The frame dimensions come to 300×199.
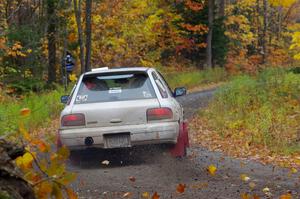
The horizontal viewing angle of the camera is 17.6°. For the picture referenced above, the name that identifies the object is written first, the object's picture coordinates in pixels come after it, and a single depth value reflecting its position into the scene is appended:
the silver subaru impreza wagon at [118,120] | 14.85
